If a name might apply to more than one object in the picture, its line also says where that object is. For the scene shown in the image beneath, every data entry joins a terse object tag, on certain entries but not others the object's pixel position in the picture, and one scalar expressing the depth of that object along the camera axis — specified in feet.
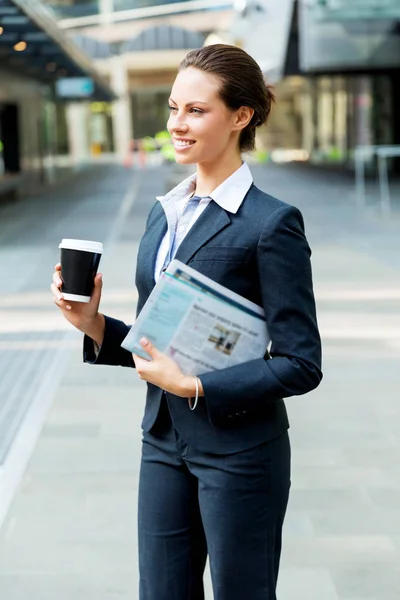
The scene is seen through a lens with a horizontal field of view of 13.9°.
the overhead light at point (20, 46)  118.61
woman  11.36
